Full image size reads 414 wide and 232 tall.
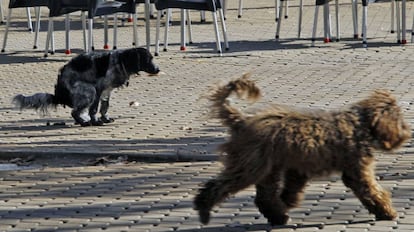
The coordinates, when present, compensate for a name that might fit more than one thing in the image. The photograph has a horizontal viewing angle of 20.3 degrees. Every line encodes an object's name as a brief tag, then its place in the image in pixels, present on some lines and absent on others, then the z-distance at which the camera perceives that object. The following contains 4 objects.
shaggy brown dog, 6.71
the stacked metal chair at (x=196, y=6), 14.54
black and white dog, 10.95
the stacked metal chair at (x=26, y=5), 15.20
